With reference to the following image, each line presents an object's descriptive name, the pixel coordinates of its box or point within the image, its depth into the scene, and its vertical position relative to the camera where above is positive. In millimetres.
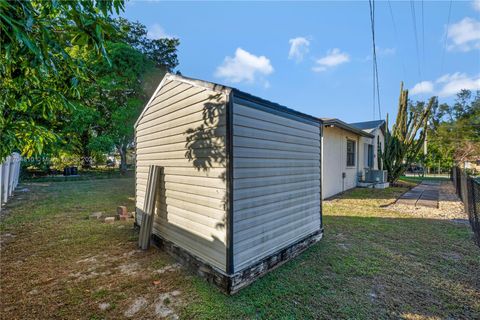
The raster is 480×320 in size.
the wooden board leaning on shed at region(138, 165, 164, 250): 3760 -817
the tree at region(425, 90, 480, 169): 22703 +3719
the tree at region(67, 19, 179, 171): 14320 +5160
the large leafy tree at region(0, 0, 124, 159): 1507 +865
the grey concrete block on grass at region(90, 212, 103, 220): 5491 -1349
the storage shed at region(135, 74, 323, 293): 2504 -231
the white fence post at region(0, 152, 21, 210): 6211 -506
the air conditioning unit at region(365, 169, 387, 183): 10484 -588
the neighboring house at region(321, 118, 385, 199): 8078 +449
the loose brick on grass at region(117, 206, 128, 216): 5523 -1229
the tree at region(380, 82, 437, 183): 10875 +1271
